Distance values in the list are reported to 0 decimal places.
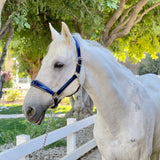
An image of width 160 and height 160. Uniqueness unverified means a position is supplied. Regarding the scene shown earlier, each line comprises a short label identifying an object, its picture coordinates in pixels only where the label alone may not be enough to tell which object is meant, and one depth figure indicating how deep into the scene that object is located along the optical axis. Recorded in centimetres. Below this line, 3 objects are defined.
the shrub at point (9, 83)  1499
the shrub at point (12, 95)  1368
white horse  150
